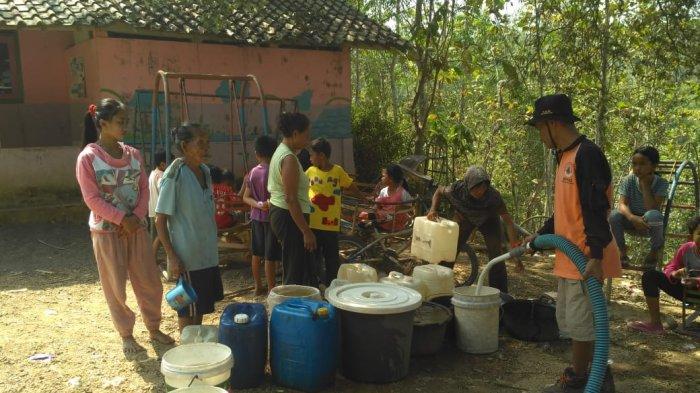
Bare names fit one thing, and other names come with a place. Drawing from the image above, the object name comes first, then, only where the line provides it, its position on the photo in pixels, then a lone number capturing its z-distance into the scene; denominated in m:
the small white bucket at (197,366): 2.95
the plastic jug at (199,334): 3.61
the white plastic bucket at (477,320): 4.29
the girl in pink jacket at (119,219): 3.93
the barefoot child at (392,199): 6.41
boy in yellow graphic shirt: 5.18
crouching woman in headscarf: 5.31
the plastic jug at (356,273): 4.86
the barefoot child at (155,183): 5.97
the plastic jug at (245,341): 3.56
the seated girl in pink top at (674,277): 4.69
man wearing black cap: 3.18
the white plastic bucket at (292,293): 4.07
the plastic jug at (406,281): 4.55
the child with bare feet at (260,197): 5.53
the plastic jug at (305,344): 3.54
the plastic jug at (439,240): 5.43
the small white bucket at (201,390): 2.70
